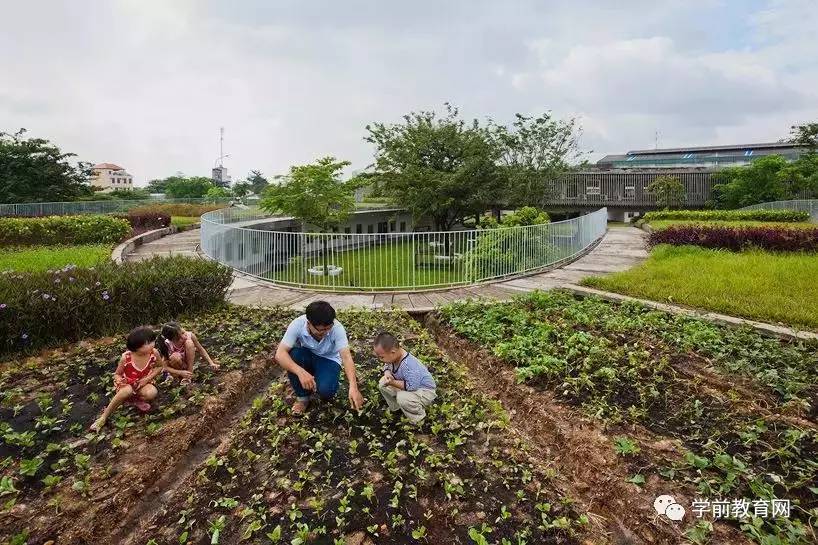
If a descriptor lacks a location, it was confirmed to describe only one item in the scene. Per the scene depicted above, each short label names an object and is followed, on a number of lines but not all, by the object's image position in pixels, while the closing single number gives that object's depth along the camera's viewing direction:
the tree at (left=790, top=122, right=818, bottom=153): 26.44
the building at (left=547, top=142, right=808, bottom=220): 29.42
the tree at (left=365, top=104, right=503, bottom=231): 15.85
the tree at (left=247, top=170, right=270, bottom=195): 69.22
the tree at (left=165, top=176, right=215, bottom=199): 60.78
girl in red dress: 3.91
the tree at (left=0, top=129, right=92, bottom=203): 27.23
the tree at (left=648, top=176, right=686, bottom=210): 27.89
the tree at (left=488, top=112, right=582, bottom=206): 20.27
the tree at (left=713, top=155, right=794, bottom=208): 25.91
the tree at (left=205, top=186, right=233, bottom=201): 51.41
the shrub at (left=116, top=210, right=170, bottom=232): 20.64
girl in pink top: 4.51
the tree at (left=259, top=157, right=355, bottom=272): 12.37
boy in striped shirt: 3.81
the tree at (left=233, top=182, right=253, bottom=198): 63.97
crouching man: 3.72
